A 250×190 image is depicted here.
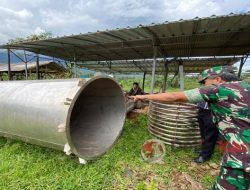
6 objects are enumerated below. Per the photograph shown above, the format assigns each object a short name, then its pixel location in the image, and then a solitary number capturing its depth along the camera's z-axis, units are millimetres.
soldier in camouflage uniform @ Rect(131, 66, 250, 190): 1539
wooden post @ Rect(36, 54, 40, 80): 10114
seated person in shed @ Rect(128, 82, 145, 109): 7116
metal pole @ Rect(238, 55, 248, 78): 8057
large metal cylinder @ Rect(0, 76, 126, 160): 1971
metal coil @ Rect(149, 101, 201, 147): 3064
